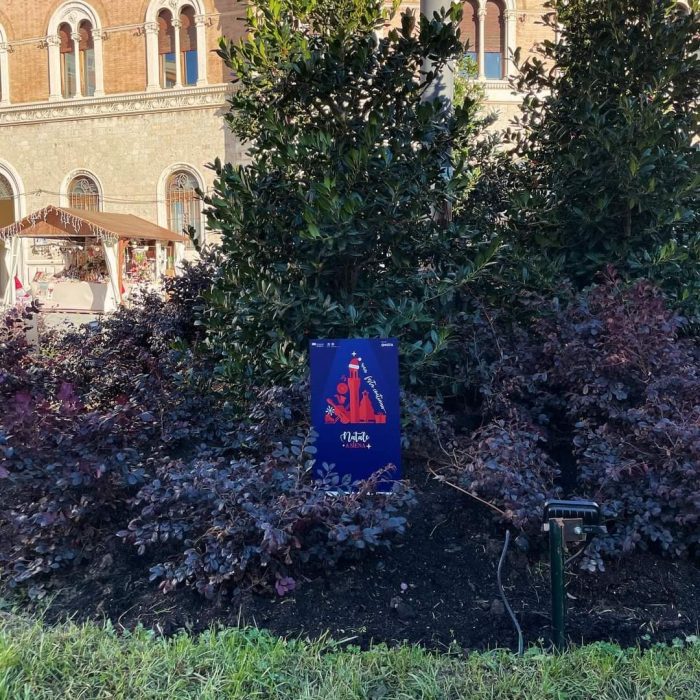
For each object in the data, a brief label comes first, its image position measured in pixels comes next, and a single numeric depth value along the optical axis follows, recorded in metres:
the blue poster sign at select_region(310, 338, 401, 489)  3.69
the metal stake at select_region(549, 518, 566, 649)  2.63
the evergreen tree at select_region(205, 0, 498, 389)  4.34
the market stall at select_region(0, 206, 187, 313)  21.00
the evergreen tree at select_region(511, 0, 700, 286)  4.83
